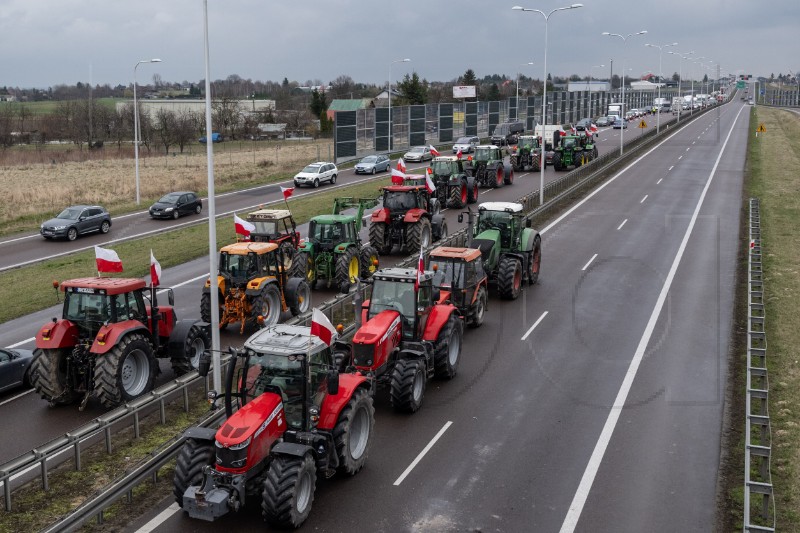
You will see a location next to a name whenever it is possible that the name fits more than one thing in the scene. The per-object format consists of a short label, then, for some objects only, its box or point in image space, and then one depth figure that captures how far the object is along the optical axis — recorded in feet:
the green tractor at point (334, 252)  80.69
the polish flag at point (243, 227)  69.26
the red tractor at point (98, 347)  49.06
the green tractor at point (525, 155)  182.70
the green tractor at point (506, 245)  77.66
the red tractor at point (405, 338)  49.14
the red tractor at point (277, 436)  35.19
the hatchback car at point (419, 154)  204.74
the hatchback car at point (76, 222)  116.06
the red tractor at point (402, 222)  97.50
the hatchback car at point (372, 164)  191.62
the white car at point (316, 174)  171.32
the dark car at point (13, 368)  54.34
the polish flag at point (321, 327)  39.29
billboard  379.78
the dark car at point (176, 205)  133.69
